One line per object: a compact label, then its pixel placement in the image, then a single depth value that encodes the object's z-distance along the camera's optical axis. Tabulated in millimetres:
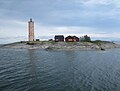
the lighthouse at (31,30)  92705
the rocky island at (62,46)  70672
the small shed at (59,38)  90076
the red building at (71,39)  86585
